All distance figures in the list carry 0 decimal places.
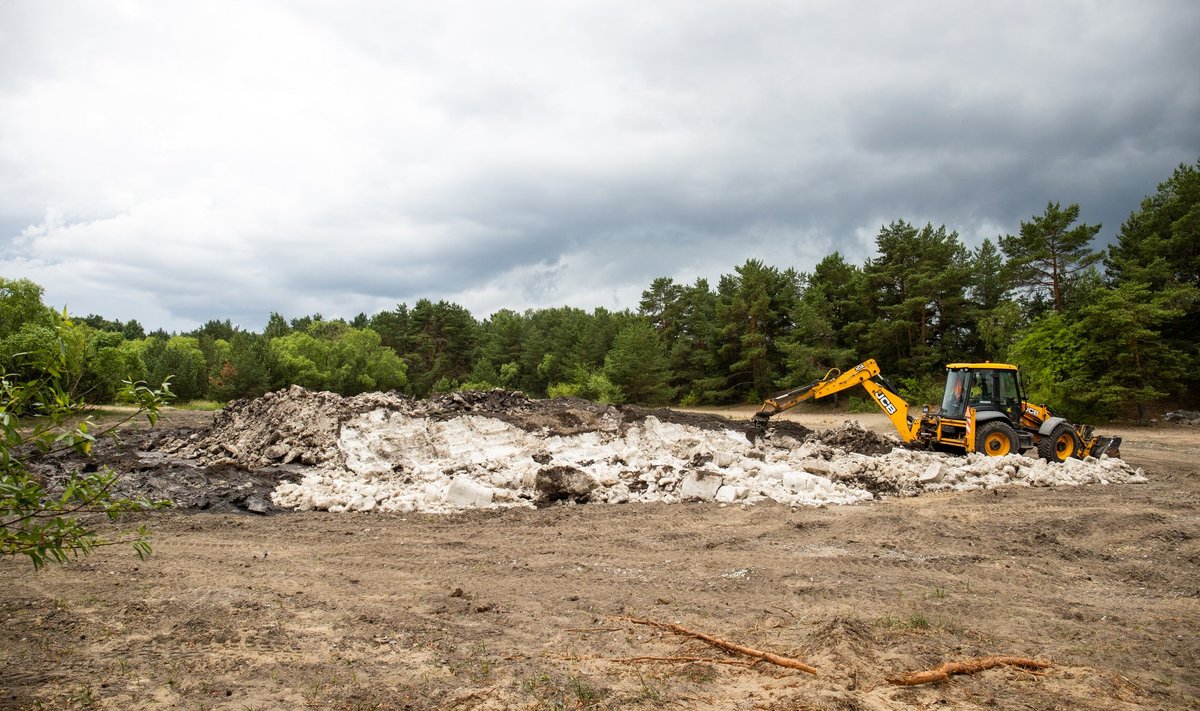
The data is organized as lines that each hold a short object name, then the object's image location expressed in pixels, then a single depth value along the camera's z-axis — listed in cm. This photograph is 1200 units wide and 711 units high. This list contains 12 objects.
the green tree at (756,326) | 3788
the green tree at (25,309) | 2514
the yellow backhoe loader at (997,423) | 1345
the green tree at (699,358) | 3919
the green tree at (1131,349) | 2256
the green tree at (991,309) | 2814
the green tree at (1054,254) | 2727
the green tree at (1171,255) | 2461
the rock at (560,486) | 1109
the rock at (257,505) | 1060
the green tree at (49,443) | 298
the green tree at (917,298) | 3241
